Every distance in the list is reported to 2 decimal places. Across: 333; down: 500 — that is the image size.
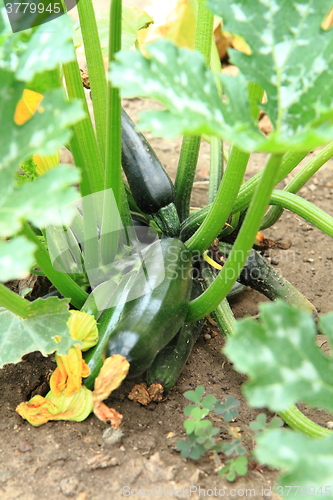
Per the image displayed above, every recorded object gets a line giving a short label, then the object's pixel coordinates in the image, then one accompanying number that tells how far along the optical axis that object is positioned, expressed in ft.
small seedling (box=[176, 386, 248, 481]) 2.74
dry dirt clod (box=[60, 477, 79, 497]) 2.73
